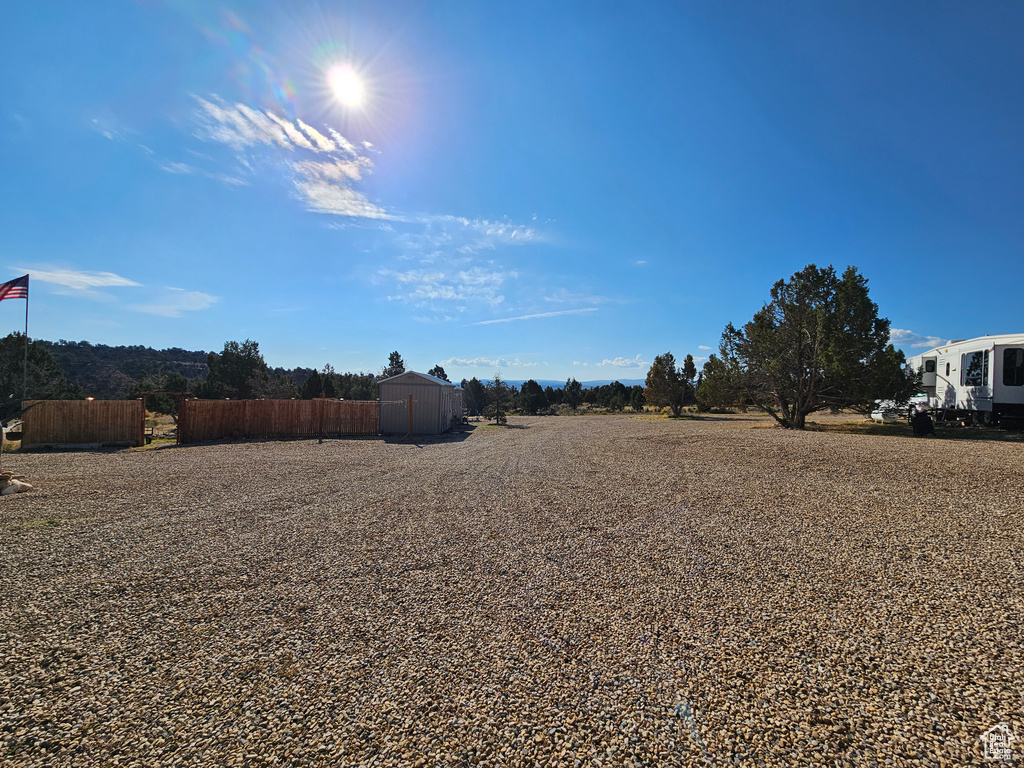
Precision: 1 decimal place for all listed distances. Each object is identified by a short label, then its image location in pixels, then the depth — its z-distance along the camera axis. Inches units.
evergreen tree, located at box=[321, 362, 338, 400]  1611.7
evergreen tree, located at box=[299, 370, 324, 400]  1558.8
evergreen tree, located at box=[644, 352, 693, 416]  1272.1
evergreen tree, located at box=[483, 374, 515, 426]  1152.8
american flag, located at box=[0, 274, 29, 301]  484.4
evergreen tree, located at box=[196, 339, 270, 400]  1407.5
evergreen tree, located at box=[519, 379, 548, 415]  1737.2
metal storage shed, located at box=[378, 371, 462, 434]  771.4
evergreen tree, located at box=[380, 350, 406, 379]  1832.4
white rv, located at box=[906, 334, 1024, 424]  571.5
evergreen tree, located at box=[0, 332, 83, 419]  970.1
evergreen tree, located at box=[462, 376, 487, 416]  1700.9
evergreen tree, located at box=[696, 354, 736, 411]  785.6
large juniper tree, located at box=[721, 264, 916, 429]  627.8
